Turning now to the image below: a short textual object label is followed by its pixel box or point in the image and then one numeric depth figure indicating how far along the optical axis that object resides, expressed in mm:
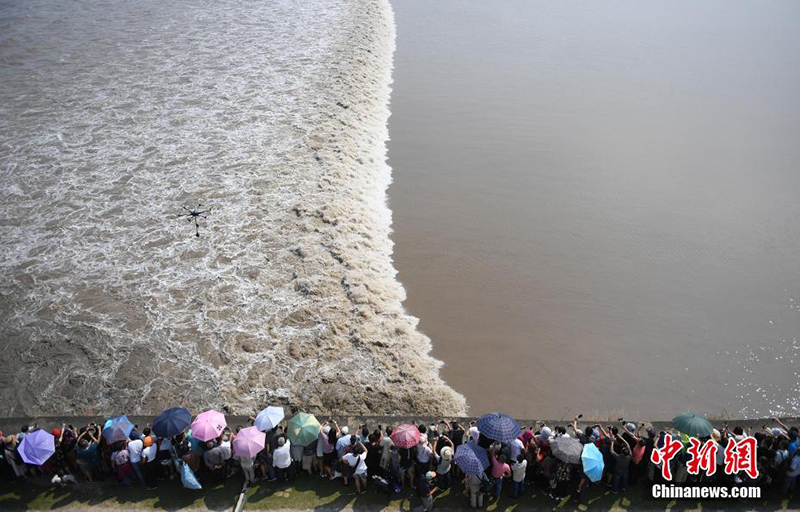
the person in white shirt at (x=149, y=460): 8875
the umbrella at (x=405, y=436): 8672
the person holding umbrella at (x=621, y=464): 8750
